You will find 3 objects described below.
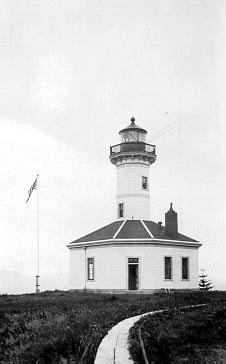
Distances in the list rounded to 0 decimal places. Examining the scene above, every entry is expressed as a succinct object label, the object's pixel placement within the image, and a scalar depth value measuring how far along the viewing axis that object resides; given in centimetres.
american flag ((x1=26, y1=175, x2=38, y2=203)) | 3828
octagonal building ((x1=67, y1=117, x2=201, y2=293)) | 3344
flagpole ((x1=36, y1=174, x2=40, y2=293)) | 3793
